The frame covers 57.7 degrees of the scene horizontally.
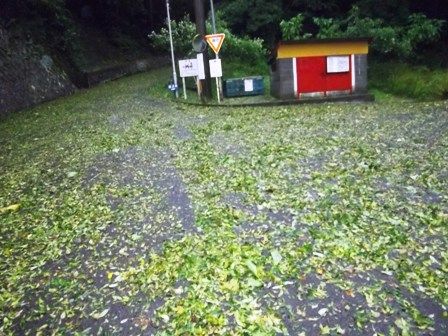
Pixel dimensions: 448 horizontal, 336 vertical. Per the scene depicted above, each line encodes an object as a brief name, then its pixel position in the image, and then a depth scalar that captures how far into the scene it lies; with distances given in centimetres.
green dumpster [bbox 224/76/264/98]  1787
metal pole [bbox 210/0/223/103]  1719
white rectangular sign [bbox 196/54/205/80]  1730
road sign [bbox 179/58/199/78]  1738
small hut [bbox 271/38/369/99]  1680
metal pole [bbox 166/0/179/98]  1765
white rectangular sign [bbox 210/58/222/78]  1645
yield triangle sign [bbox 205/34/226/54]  1588
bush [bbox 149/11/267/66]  2403
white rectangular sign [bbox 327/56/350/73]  1691
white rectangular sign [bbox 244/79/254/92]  1795
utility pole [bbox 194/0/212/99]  1714
